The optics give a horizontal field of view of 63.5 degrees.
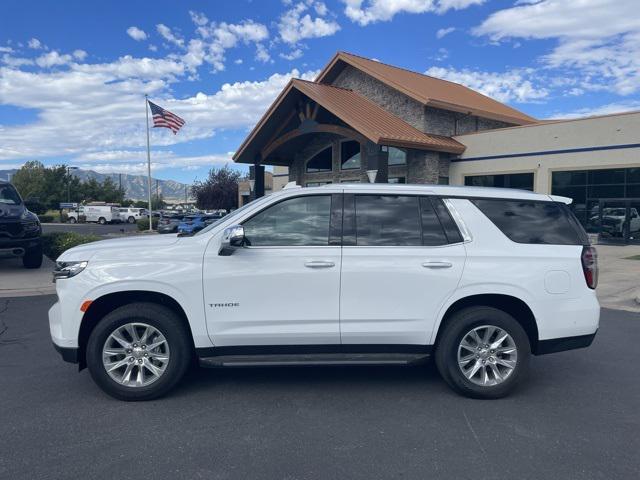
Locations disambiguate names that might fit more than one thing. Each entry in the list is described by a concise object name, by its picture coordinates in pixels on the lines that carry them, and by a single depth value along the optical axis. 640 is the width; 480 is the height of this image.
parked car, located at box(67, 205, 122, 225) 54.56
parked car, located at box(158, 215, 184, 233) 27.56
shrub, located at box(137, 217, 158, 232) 38.00
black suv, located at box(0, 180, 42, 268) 11.06
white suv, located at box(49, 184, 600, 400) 4.27
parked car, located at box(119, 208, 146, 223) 56.31
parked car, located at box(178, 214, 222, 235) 27.03
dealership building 19.03
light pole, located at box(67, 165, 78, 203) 68.75
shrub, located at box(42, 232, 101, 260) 12.52
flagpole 34.12
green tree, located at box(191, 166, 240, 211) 55.97
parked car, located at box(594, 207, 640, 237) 19.53
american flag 26.71
